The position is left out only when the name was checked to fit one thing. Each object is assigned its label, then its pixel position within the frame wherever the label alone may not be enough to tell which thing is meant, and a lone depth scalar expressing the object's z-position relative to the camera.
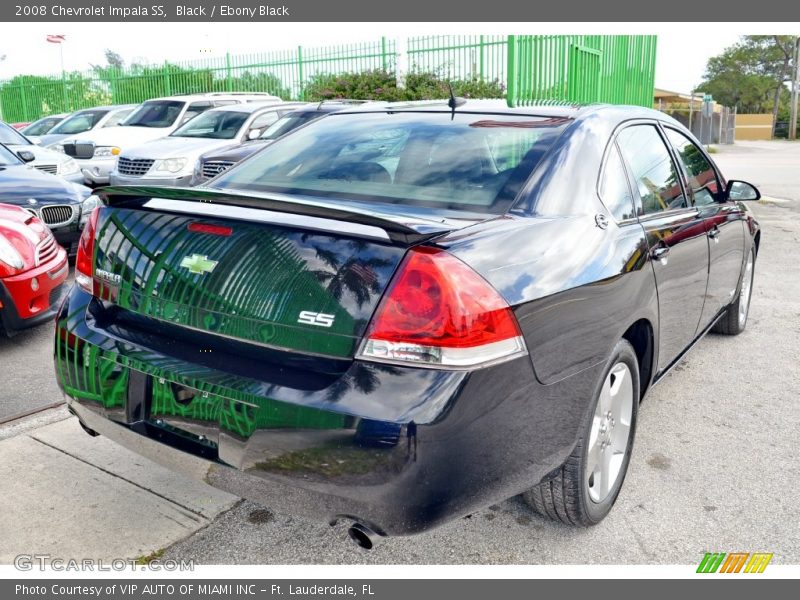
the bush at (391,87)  13.23
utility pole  52.12
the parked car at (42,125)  17.86
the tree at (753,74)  64.25
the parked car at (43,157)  8.84
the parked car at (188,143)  10.28
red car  4.49
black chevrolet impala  2.08
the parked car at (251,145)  9.62
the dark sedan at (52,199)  6.50
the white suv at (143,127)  12.00
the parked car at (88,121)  15.07
